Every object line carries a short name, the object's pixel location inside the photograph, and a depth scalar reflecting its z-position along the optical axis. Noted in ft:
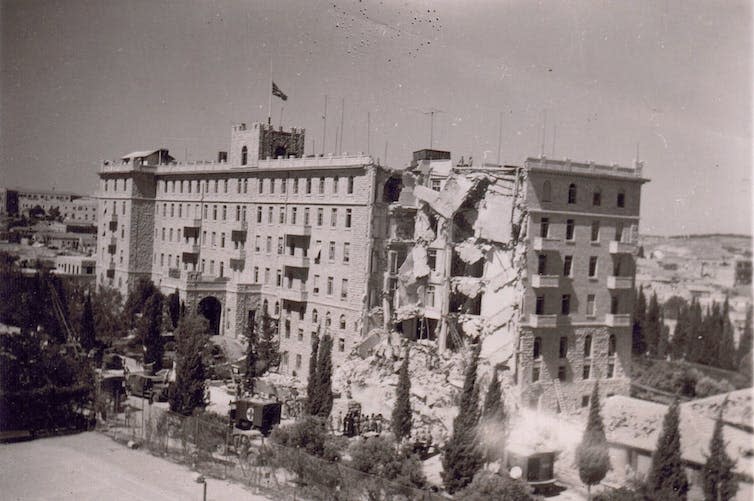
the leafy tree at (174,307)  207.82
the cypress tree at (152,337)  179.11
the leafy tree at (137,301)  212.84
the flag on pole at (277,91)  188.65
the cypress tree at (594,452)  111.75
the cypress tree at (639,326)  212.64
